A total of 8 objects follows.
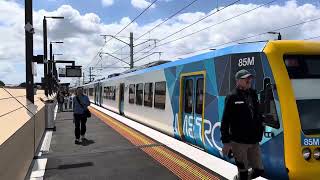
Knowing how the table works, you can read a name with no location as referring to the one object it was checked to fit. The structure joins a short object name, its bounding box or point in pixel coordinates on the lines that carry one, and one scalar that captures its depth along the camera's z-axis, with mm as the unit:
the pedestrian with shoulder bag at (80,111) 7284
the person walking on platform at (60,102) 18251
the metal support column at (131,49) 20101
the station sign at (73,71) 23975
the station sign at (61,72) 29746
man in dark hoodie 3109
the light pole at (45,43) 14518
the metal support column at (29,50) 7527
